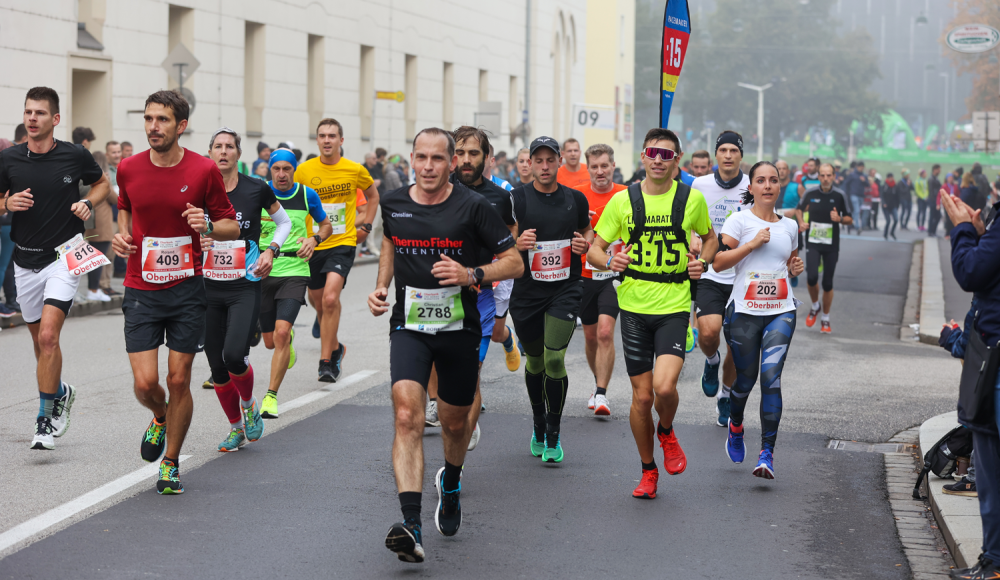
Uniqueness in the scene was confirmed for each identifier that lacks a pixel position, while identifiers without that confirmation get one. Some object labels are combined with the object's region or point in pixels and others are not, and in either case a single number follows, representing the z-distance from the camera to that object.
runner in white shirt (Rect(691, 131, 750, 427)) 17.72
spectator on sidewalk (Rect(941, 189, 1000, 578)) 10.00
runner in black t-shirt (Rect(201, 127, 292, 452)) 15.30
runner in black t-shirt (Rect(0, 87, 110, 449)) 15.19
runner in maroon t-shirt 12.91
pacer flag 19.78
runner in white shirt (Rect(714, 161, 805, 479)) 14.34
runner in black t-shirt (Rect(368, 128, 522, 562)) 11.11
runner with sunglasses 13.40
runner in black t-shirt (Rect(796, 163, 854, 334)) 30.83
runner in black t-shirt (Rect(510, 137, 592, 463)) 15.38
